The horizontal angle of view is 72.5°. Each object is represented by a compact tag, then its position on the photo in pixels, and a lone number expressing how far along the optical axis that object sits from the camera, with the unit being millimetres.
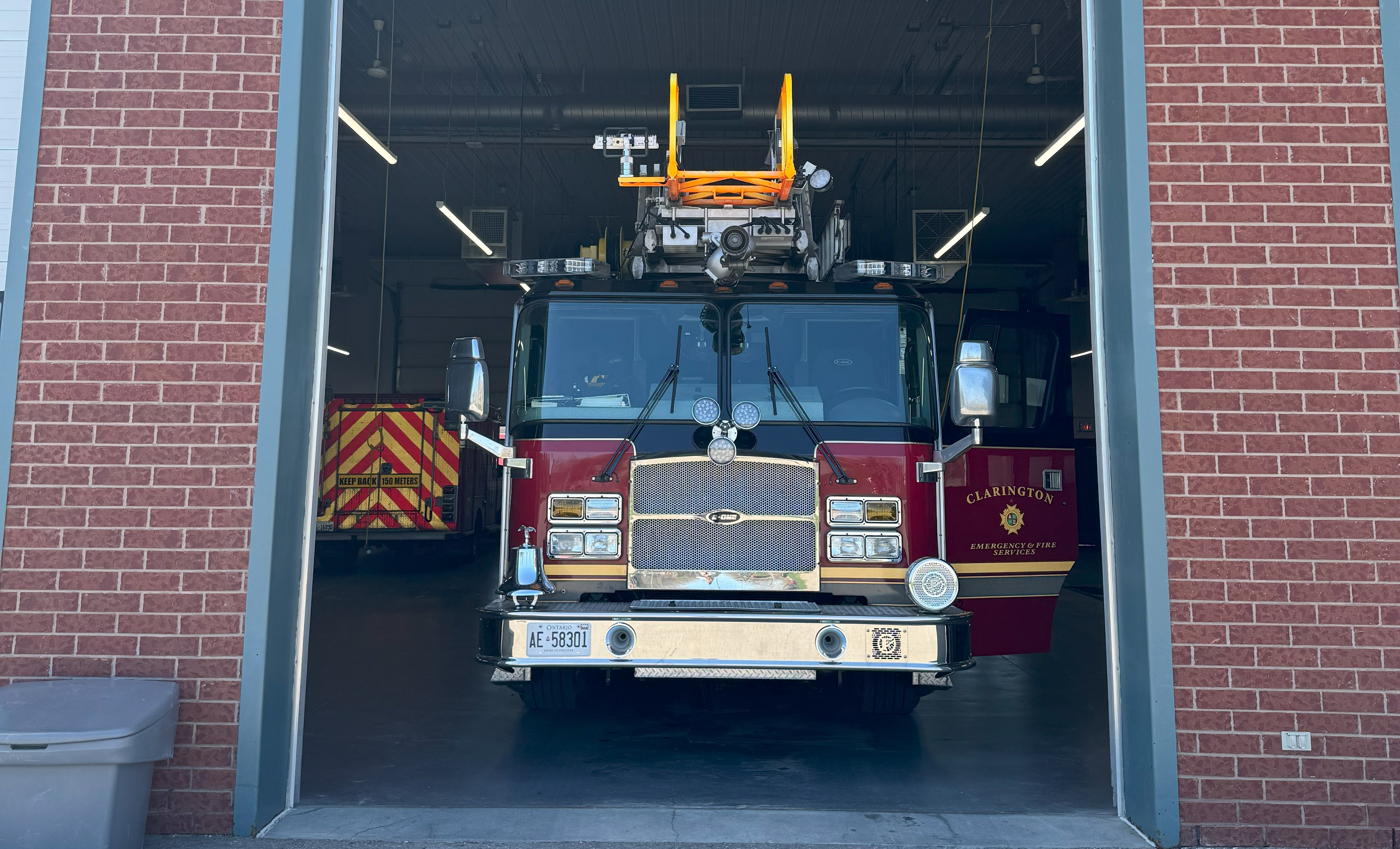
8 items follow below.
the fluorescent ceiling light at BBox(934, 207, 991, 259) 14646
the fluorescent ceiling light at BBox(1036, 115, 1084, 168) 10766
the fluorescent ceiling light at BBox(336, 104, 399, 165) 10484
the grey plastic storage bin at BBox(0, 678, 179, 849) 3301
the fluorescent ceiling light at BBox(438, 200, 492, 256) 13453
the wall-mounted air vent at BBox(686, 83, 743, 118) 9414
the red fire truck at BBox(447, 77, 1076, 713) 4676
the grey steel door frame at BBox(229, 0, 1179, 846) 3875
